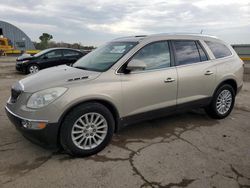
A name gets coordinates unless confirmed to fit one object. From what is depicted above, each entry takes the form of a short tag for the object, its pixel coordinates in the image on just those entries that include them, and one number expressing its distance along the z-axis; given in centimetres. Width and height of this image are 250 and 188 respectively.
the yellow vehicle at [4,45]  2980
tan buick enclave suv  300
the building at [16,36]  4053
